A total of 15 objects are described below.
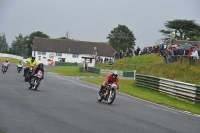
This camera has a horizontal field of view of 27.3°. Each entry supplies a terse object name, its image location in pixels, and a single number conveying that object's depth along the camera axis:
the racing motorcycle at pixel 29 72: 26.19
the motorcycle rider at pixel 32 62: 26.59
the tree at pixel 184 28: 88.19
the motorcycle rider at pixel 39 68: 22.76
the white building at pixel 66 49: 117.00
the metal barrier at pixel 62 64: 90.69
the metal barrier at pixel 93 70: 54.12
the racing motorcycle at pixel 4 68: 40.34
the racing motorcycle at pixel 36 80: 22.39
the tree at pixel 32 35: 147.57
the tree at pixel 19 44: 118.62
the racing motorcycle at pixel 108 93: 18.88
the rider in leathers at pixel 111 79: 19.39
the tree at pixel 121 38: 132.25
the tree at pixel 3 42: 192.25
